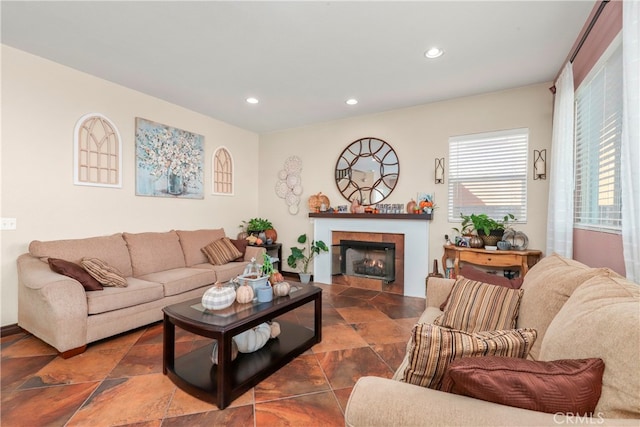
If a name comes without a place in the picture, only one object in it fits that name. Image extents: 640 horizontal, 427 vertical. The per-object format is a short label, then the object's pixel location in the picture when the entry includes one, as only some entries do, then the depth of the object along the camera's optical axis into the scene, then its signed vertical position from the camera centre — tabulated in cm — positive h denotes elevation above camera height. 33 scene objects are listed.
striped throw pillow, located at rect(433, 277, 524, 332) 169 -58
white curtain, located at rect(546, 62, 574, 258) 256 +37
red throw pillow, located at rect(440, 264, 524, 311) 202 -48
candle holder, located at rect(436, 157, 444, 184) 397 +56
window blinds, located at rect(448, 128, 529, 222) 357 +49
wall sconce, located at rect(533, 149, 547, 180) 340 +57
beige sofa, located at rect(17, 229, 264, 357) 231 -76
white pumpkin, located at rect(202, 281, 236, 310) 200 -62
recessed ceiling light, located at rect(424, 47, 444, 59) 265 +149
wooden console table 320 -51
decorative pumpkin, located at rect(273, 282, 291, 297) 238 -66
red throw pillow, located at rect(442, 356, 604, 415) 81 -48
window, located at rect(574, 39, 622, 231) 189 +52
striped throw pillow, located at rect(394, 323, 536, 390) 96 -46
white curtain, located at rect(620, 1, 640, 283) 137 +35
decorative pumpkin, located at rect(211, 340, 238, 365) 204 -104
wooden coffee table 175 -110
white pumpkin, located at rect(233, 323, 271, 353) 219 -99
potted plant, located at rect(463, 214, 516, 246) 335 -18
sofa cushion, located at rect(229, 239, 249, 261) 433 -53
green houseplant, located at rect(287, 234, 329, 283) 468 -76
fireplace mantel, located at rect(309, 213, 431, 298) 403 -28
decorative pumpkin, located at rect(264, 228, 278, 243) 517 -43
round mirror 435 +62
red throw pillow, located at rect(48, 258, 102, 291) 248 -55
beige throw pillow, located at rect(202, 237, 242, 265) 402 -60
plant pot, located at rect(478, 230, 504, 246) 339 -29
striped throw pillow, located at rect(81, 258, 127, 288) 273 -62
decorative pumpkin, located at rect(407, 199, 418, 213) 409 +8
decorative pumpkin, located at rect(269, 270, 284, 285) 245 -58
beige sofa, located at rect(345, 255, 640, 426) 78 -51
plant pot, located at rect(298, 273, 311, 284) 480 -111
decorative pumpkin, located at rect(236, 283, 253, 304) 216 -64
